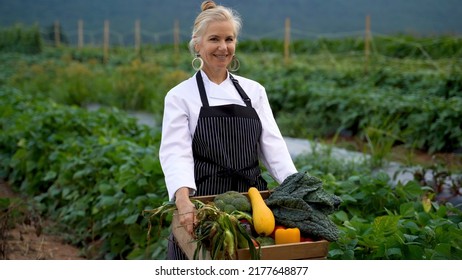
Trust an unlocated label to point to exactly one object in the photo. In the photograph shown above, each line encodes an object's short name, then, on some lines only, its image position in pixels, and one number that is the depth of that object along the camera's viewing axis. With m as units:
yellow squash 1.93
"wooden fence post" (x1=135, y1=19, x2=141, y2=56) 16.86
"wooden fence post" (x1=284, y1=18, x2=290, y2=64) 12.29
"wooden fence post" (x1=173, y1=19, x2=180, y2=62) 15.92
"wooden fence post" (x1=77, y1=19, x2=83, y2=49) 22.13
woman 2.19
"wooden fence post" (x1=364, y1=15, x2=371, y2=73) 10.11
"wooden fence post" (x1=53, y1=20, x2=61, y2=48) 22.97
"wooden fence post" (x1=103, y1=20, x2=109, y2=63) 16.92
